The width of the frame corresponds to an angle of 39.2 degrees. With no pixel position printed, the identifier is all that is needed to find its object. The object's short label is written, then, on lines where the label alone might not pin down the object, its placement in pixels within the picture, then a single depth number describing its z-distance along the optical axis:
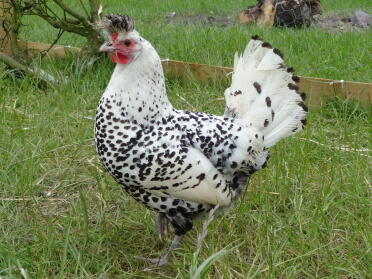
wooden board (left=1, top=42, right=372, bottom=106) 3.49
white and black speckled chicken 2.00
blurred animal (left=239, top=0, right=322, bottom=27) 6.45
